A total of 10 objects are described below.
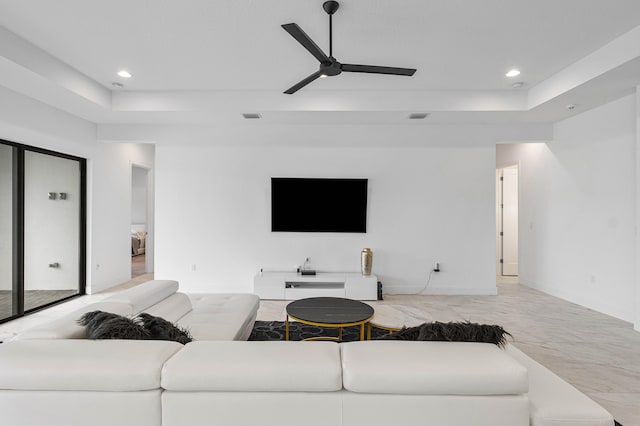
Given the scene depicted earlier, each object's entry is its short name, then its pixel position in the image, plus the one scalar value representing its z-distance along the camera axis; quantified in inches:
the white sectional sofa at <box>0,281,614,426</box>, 46.0
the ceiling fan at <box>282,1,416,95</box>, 88.2
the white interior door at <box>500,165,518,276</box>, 265.3
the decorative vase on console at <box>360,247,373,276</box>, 193.2
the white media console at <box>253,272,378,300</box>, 187.5
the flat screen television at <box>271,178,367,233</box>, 201.0
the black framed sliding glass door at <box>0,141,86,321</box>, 150.3
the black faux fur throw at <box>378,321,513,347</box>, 59.2
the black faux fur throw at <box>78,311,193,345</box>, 61.8
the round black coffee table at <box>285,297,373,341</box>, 106.1
